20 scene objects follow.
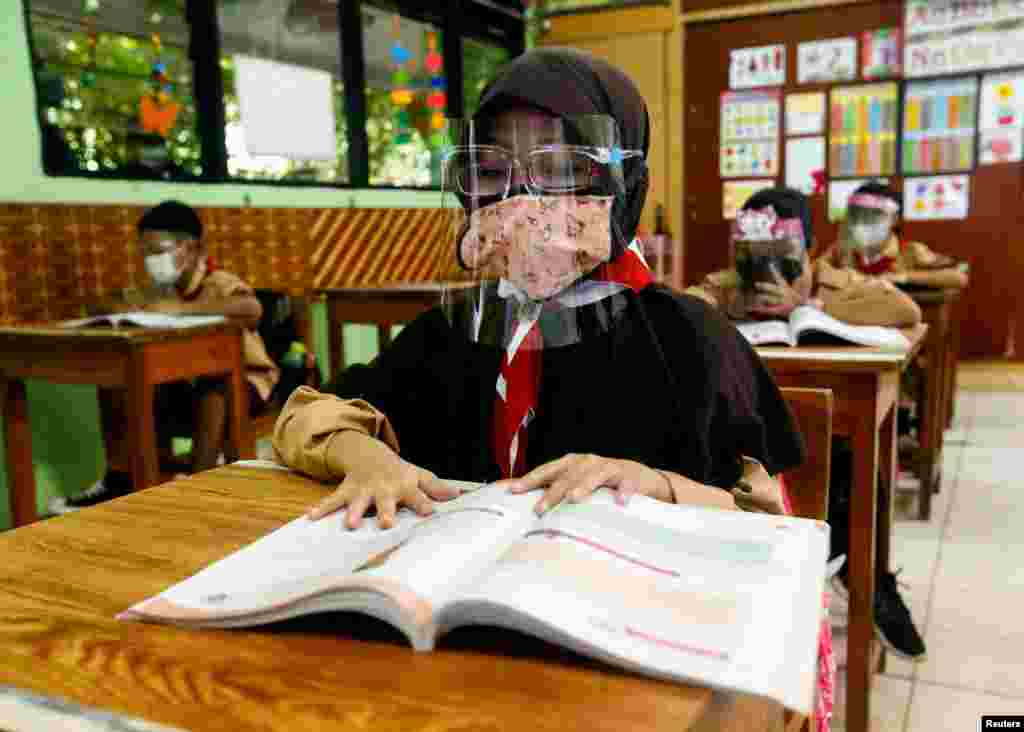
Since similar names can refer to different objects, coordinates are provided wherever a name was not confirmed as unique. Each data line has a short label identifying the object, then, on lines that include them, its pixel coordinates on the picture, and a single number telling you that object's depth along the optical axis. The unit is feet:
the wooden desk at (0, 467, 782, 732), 1.48
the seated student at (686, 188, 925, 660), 6.61
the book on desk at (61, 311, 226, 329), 7.61
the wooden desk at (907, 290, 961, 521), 9.00
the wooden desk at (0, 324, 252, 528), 7.28
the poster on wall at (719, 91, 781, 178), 18.60
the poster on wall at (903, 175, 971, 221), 17.02
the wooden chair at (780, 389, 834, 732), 3.77
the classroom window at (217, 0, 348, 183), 12.11
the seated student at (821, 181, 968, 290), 11.30
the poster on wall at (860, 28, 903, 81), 17.31
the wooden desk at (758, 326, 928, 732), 4.86
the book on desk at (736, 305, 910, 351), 5.73
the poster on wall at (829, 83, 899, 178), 17.43
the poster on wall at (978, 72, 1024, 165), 16.48
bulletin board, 16.67
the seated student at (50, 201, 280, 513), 8.73
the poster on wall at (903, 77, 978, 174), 16.80
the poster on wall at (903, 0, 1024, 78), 16.39
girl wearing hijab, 2.88
